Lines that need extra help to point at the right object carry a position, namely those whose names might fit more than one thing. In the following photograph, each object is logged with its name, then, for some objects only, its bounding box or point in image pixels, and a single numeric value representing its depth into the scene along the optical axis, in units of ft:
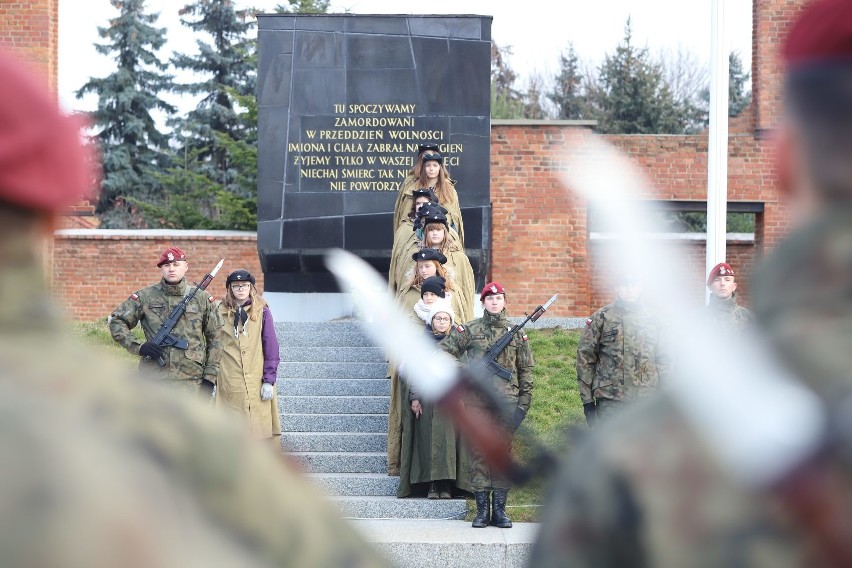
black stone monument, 60.75
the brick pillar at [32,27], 75.31
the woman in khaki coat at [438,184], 42.24
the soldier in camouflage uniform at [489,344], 33.96
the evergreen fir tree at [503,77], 151.64
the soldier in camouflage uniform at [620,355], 34.19
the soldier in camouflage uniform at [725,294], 35.06
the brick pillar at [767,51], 79.87
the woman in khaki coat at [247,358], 36.86
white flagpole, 55.62
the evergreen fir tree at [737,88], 141.40
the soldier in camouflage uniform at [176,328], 36.81
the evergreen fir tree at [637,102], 131.23
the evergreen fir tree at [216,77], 120.98
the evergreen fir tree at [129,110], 120.98
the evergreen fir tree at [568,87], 160.86
